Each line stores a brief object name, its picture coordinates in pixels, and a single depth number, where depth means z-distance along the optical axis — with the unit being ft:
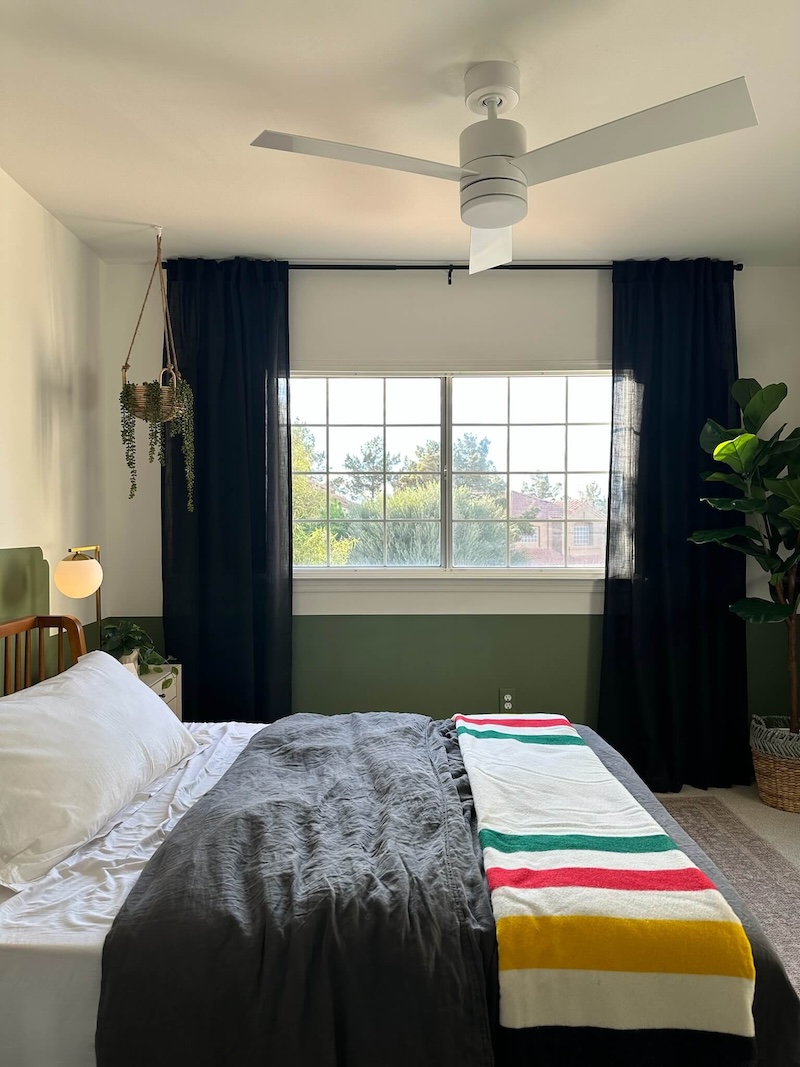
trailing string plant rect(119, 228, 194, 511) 11.79
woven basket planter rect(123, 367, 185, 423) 11.76
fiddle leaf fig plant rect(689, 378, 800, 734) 11.86
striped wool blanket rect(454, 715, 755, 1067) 4.71
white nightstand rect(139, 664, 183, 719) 11.53
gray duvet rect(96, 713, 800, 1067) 4.69
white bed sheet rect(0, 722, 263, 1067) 4.83
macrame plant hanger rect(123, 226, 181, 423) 11.77
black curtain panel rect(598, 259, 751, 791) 13.33
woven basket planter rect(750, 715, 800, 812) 12.21
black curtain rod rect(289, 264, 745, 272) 13.50
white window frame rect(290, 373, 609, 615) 13.69
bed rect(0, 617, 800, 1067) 4.74
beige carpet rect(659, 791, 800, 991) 8.73
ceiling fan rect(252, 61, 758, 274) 6.67
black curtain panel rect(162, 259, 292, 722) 13.16
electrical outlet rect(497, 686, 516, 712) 13.71
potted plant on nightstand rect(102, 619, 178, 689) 11.81
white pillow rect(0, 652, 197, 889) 6.04
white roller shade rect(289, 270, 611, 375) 13.66
